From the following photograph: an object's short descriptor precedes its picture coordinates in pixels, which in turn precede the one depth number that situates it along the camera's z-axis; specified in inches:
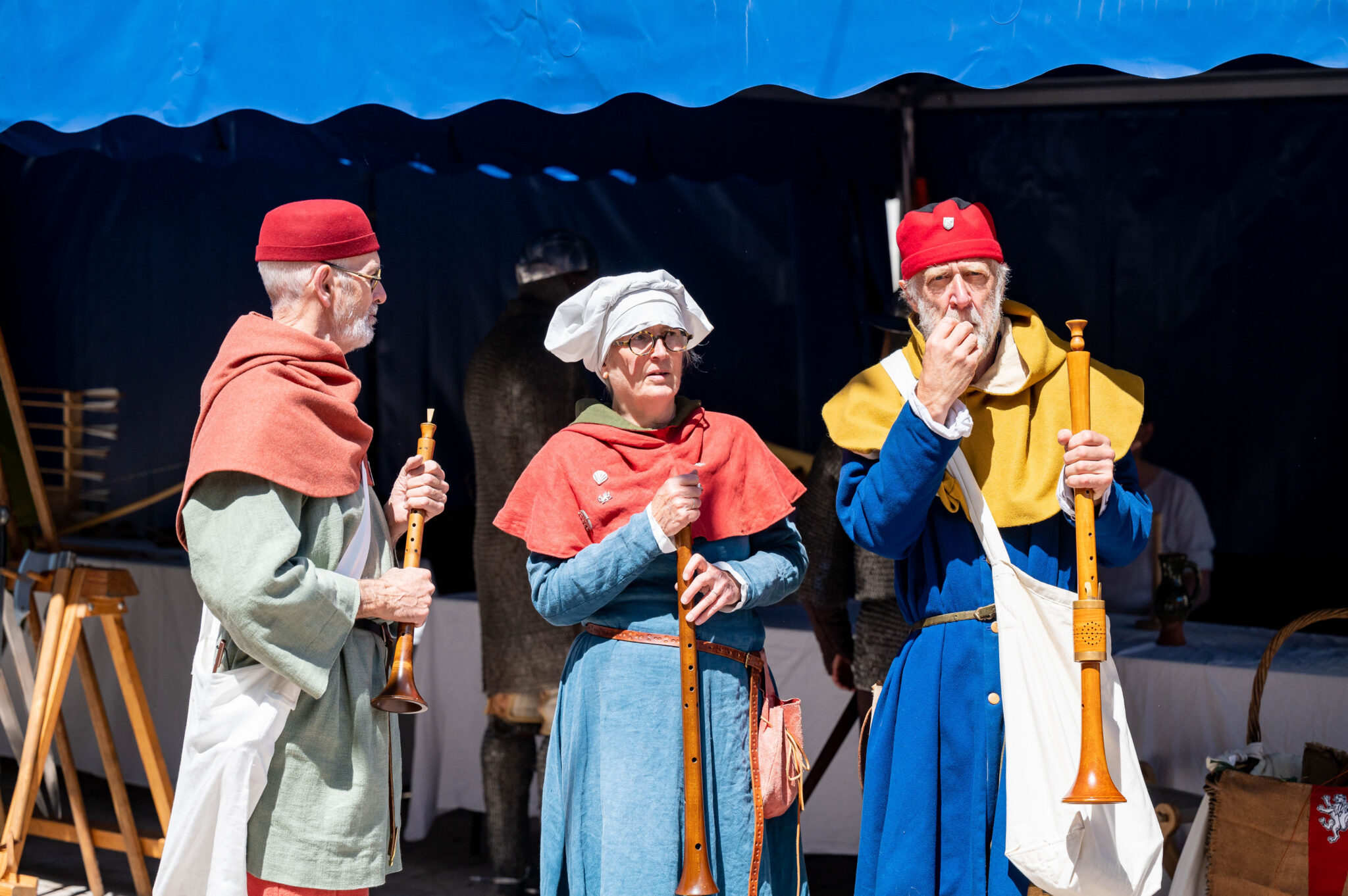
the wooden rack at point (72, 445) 236.4
